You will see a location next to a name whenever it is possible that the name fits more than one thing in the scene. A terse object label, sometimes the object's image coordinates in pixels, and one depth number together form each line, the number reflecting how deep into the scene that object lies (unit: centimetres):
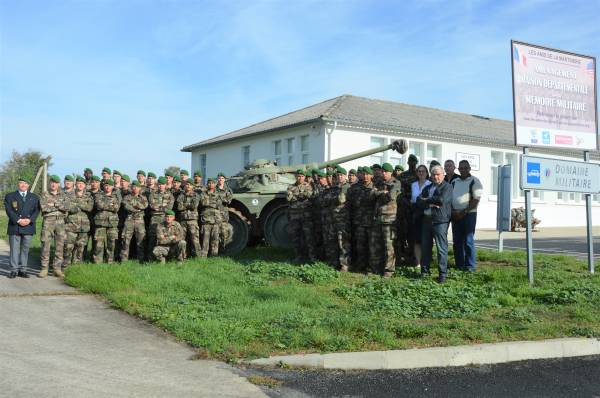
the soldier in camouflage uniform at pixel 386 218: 925
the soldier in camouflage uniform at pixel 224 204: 1138
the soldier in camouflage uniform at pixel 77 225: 1022
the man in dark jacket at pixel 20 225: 980
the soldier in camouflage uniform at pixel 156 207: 1084
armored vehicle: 1240
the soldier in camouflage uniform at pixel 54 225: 995
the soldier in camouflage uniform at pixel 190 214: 1098
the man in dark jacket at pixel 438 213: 855
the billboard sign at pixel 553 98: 921
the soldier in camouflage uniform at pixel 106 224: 1046
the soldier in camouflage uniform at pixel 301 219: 1080
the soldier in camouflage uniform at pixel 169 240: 1050
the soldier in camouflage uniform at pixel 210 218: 1112
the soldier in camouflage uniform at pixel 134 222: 1071
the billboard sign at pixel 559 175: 902
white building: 2297
